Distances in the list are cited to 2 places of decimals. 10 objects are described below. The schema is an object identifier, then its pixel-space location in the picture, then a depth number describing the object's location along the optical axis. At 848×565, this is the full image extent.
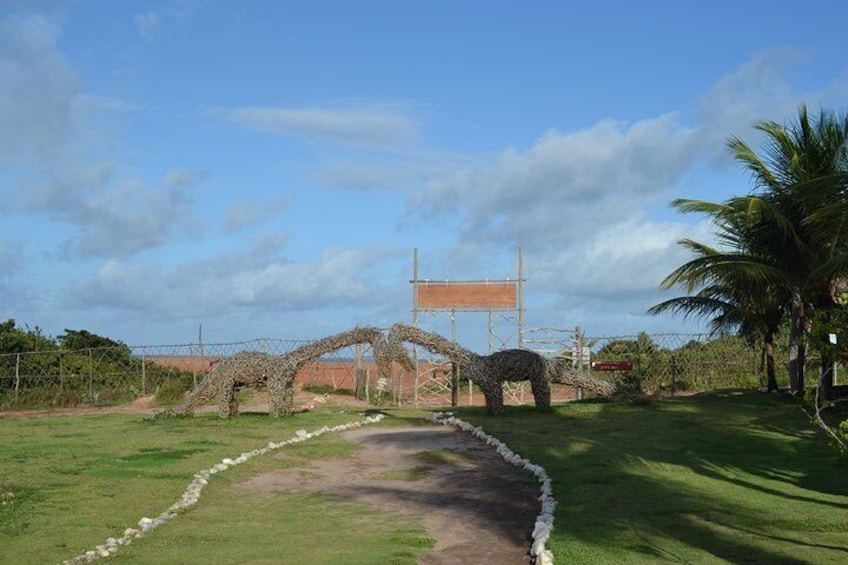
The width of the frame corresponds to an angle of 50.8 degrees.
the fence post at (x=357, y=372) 28.00
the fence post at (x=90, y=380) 31.31
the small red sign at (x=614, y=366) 26.53
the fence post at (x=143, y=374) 31.82
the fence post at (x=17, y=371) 31.03
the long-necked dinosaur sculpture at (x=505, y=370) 21.98
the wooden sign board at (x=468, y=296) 31.38
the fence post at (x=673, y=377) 27.31
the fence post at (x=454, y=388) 26.70
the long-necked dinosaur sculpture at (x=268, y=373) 22.55
